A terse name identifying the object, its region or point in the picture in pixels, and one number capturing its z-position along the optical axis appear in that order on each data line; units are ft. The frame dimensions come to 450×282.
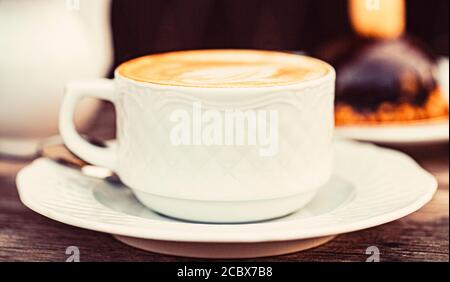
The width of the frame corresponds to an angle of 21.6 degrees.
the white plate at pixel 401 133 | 1.97
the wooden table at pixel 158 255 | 1.55
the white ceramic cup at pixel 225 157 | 1.50
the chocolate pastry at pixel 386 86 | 2.13
